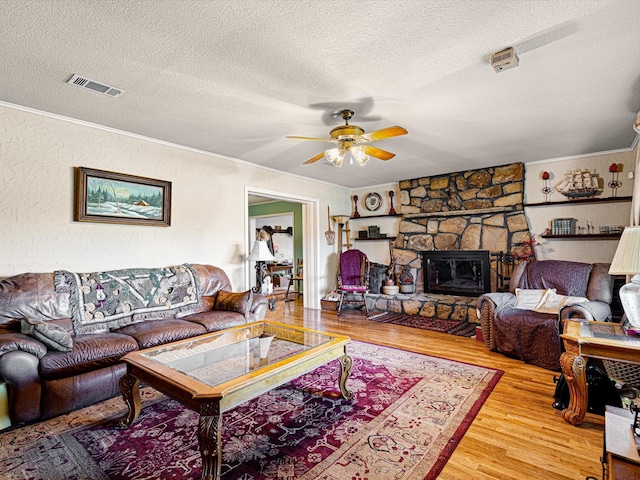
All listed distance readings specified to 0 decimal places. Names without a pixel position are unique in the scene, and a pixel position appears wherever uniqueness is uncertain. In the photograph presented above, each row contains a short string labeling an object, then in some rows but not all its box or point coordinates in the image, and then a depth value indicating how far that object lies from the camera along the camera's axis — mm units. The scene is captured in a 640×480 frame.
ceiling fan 2953
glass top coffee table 1551
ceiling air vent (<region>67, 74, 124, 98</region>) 2402
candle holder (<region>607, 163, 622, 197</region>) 4297
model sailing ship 4492
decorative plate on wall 6645
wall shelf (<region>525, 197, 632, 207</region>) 4281
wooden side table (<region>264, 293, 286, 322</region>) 4298
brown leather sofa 2086
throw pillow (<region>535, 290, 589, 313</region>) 3482
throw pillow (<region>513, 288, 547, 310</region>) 3694
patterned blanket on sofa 2840
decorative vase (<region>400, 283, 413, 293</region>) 5852
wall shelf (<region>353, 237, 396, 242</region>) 6449
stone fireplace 5023
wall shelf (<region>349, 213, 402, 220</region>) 6331
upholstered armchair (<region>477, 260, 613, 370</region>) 3029
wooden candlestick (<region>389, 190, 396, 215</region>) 6363
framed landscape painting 3172
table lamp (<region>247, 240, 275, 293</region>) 4512
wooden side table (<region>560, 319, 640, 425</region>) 1885
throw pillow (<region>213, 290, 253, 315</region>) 3580
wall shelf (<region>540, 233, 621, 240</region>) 4263
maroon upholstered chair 5949
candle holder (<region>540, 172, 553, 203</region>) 4824
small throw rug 4422
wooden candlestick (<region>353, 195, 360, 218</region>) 6848
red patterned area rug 1708
